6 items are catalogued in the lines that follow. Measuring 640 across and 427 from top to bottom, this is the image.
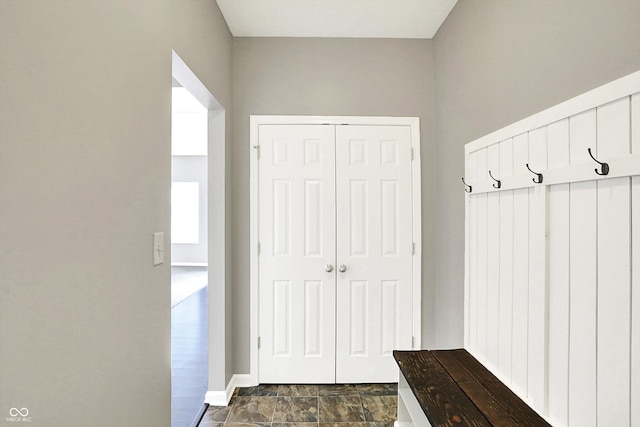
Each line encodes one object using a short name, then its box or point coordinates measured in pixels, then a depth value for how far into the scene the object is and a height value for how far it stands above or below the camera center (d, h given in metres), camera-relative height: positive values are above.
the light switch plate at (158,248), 1.27 -0.14
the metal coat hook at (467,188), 1.84 +0.15
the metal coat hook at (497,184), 1.52 +0.14
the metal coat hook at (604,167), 0.95 +0.14
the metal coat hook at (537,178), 1.23 +0.14
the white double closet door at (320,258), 2.46 -0.35
